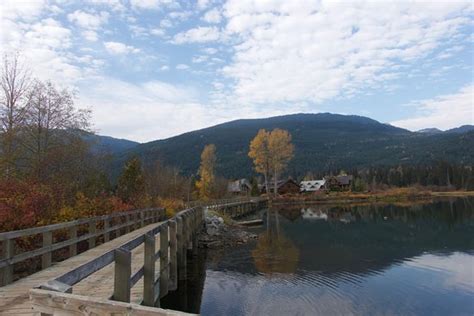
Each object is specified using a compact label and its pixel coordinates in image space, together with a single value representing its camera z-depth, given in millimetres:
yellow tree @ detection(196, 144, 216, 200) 69938
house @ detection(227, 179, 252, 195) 103750
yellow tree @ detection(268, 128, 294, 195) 79500
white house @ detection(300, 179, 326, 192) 126538
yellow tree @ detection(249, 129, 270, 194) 79250
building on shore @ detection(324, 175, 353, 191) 120812
